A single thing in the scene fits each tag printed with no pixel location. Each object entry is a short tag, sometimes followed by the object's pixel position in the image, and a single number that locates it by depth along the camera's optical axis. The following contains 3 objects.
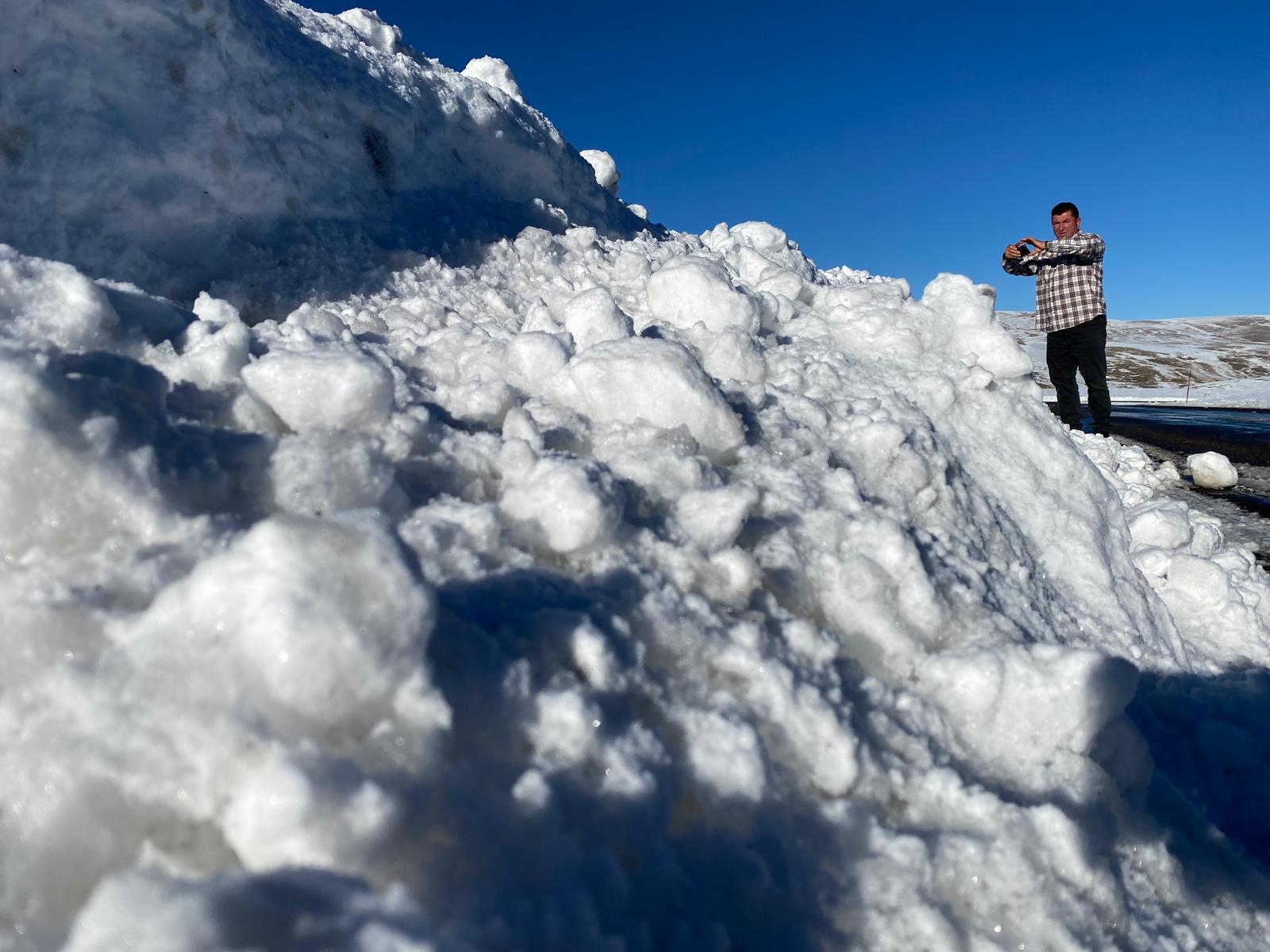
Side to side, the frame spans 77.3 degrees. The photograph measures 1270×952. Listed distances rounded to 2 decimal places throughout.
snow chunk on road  6.38
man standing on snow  5.48
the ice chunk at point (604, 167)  6.37
